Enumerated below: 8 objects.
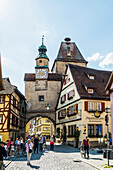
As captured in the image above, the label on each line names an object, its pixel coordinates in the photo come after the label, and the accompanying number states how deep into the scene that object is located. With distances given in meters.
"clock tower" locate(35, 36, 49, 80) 41.81
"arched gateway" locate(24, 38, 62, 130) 41.06
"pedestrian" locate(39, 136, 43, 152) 22.96
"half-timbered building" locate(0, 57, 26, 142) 26.44
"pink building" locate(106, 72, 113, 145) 16.79
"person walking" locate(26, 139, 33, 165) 13.58
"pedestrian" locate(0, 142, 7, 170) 9.25
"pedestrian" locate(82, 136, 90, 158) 16.81
